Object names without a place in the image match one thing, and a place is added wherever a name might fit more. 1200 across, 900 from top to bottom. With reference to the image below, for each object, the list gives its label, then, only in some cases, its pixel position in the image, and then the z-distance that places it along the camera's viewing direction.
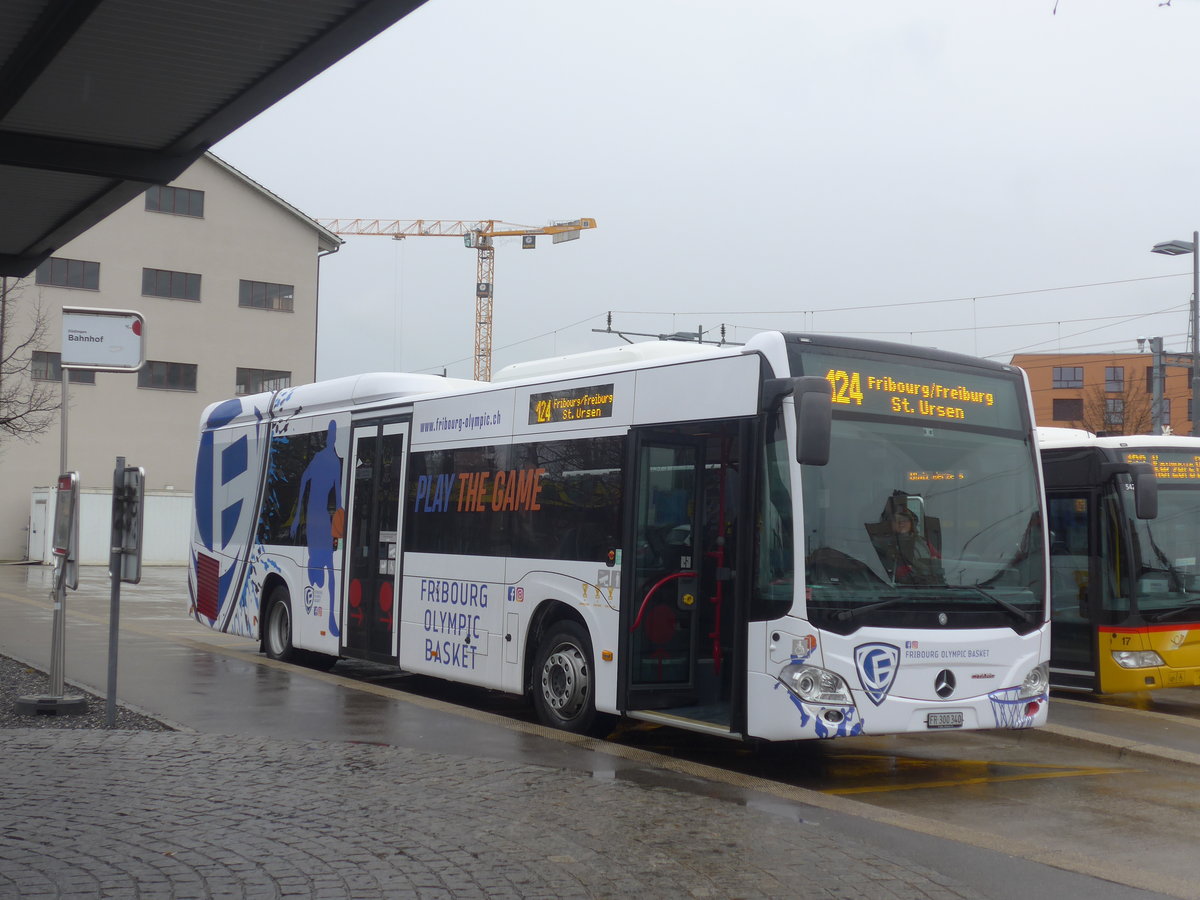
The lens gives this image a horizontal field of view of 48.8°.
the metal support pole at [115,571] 9.62
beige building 46.41
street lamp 27.62
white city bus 8.65
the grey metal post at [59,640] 10.54
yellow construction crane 102.38
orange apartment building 82.56
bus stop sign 10.15
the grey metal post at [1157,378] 34.19
